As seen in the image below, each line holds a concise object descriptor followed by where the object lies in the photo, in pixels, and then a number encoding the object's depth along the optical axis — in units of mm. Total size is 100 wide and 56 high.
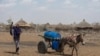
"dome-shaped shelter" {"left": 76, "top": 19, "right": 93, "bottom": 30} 40382
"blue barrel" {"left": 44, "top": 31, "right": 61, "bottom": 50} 11857
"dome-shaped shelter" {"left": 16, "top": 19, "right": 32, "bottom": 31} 46038
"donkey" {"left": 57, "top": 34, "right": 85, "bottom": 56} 10975
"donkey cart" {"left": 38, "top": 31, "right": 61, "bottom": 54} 11884
